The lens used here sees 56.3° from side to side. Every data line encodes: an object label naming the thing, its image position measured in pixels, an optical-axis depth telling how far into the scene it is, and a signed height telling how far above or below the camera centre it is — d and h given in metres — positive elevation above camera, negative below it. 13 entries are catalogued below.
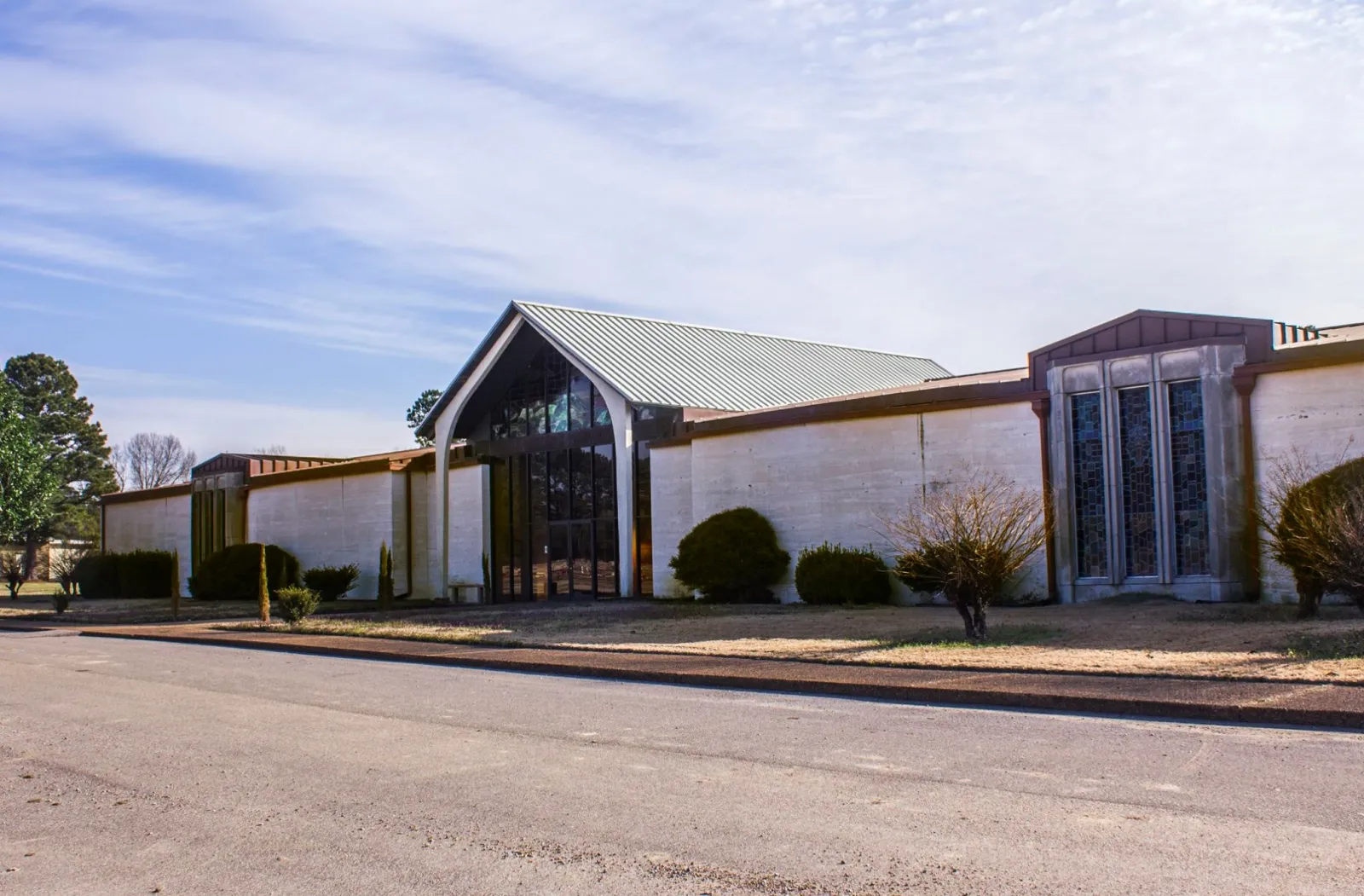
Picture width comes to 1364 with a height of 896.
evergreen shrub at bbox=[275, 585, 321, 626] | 24.80 -1.01
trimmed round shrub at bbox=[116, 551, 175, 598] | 46.41 -0.74
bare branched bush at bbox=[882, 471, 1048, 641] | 16.31 -0.12
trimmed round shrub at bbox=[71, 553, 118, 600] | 47.84 -0.75
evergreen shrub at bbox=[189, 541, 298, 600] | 39.66 -0.59
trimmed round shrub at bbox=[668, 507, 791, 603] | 26.56 -0.38
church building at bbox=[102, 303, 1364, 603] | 20.34 +1.78
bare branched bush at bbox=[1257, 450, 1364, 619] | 14.80 +0.08
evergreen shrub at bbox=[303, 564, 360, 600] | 37.31 -0.89
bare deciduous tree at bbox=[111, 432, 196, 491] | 102.50 +7.41
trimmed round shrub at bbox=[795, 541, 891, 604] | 24.61 -0.79
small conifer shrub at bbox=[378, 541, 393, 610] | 28.53 -0.61
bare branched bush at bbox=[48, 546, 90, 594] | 42.73 -0.38
